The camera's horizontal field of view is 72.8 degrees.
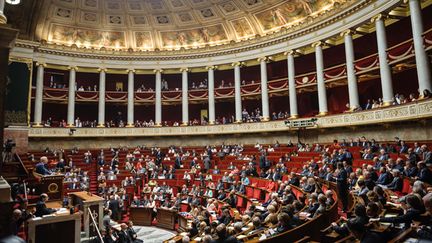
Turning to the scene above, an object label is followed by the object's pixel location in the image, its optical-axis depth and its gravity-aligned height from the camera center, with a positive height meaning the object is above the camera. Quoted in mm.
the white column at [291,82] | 22309 +4893
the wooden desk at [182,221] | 11600 -2954
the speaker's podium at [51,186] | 9977 -1159
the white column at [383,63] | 15714 +4425
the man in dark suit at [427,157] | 8789 -450
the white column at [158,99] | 26884 +4653
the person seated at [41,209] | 7312 -1413
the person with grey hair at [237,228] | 6387 -1767
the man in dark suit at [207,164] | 17500 -981
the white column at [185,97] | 26647 +4723
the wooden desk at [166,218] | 12500 -3007
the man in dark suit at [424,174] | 7262 -792
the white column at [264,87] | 23773 +4875
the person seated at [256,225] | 6383 -1714
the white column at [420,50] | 13391 +4285
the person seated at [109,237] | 7930 -2371
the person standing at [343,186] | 8398 -1204
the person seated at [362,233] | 3578 -1132
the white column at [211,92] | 25984 +5005
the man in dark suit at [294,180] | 10922 -1285
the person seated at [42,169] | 10766 -620
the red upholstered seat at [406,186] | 7673 -1151
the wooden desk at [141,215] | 13383 -3024
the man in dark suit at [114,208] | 12727 -2496
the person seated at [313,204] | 6557 -1344
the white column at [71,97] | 24859 +4667
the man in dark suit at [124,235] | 8195 -2419
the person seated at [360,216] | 3900 -996
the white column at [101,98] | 25797 +4701
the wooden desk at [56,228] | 6973 -1919
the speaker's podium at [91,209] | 9523 -1911
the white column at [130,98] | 26469 +4762
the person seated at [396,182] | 7684 -1042
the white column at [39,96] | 23594 +4582
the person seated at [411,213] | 4051 -974
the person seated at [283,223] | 5227 -1381
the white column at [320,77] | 20172 +4761
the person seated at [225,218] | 8165 -1982
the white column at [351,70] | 18078 +4667
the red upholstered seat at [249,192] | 12347 -1926
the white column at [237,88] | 25000 +5073
